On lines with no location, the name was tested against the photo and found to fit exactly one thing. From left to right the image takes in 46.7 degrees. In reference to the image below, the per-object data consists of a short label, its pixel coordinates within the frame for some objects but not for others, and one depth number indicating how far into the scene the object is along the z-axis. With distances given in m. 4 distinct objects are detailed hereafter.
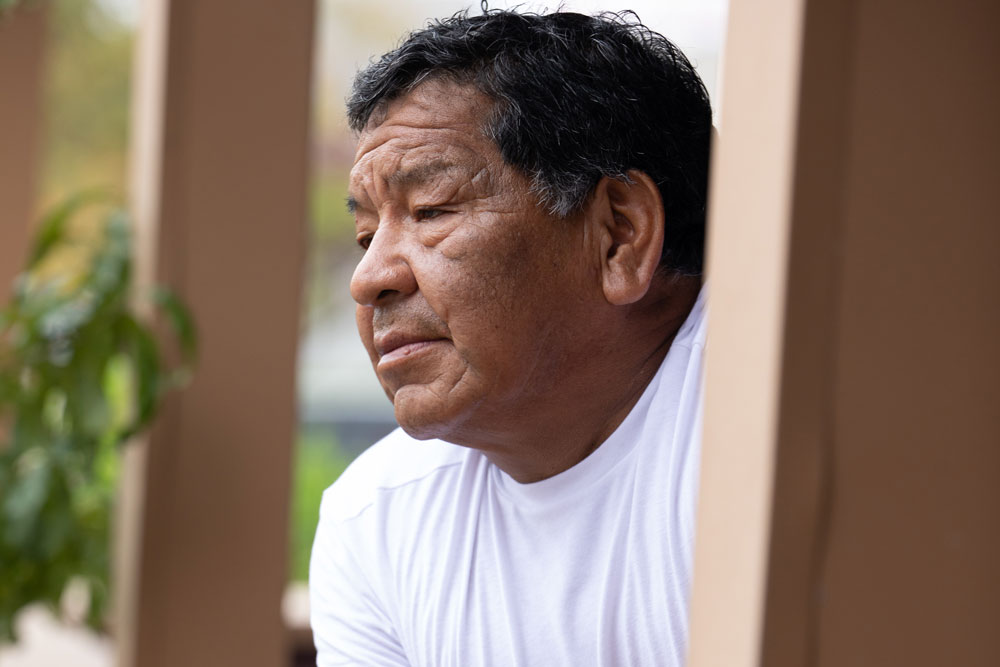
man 1.26
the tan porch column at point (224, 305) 2.34
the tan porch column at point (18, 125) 3.24
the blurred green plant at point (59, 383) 2.43
